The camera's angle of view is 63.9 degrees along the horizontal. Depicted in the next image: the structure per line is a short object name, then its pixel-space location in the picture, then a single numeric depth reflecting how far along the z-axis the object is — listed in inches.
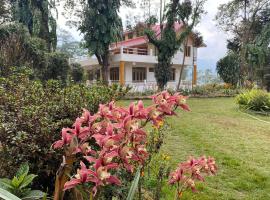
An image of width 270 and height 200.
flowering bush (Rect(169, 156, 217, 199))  52.7
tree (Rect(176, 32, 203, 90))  838.9
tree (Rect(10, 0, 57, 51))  604.5
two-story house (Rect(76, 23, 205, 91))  742.4
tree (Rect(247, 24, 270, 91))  664.2
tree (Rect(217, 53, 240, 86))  748.7
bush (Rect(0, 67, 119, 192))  71.0
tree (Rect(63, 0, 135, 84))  621.6
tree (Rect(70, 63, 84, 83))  624.8
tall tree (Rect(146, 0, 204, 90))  615.3
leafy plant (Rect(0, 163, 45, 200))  52.2
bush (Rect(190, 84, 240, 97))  576.1
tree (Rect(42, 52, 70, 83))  466.0
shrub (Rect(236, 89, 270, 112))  356.8
